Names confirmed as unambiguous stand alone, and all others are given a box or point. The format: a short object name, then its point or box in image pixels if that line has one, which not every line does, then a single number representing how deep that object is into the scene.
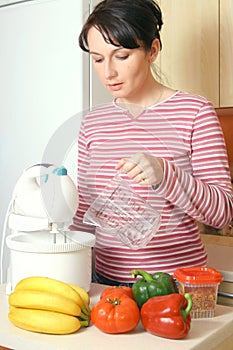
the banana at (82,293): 1.55
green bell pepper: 1.54
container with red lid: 1.57
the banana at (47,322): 1.47
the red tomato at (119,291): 1.52
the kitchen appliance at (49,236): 1.63
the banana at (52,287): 1.51
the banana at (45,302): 1.48
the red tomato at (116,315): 1.46
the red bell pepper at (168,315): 1.44
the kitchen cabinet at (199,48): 2.37
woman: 1.65
